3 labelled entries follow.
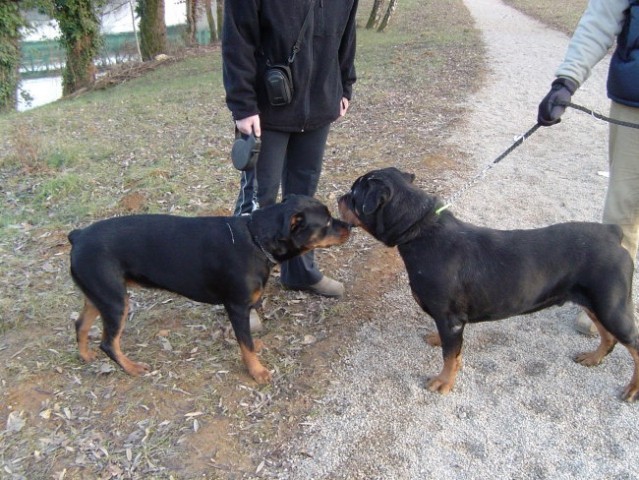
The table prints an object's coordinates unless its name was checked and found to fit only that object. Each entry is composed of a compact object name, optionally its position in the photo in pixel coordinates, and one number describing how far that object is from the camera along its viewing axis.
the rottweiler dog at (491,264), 3.19
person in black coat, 3.38
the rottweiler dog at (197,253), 3.42
